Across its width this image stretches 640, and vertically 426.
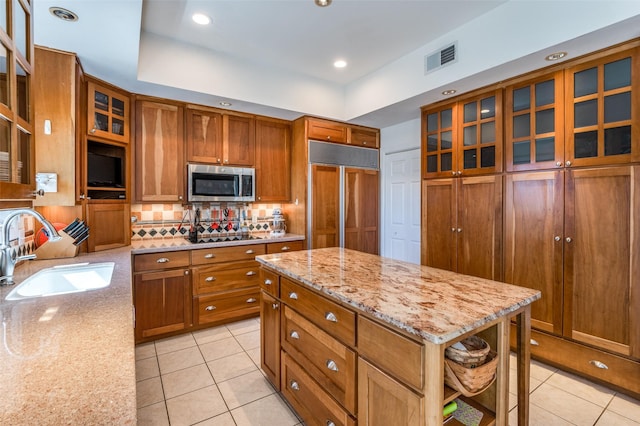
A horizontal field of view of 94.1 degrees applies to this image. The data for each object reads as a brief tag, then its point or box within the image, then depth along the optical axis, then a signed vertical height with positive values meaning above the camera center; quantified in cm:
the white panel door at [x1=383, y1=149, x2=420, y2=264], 405 +7
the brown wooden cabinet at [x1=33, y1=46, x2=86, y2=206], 225 +71
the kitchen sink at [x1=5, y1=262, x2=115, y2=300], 177 -43
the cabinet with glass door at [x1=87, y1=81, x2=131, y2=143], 265 +92
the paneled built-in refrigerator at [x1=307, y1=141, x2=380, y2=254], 386 +19
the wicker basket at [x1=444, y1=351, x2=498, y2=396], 111 -63
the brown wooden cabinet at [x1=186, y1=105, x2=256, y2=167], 339 +89
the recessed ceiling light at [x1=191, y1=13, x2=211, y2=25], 245 +162
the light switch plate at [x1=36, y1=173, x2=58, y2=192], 226 +22
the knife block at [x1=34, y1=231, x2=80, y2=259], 229 -29
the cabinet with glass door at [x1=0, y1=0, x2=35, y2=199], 117 +47
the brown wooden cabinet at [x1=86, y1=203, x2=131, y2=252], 270 -14
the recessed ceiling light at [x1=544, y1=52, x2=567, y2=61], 224 +118
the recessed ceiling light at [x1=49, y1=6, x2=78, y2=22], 182 +123
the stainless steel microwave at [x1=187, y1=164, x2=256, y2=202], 339 +33
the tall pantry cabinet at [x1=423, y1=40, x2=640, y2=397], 209 +2
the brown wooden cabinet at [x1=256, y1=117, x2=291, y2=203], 385 +67
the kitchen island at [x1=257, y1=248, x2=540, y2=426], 106 -55
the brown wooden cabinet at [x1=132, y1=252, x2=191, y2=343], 285 -83
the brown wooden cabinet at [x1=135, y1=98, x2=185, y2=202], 312 +64
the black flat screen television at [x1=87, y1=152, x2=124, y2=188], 268 +38
